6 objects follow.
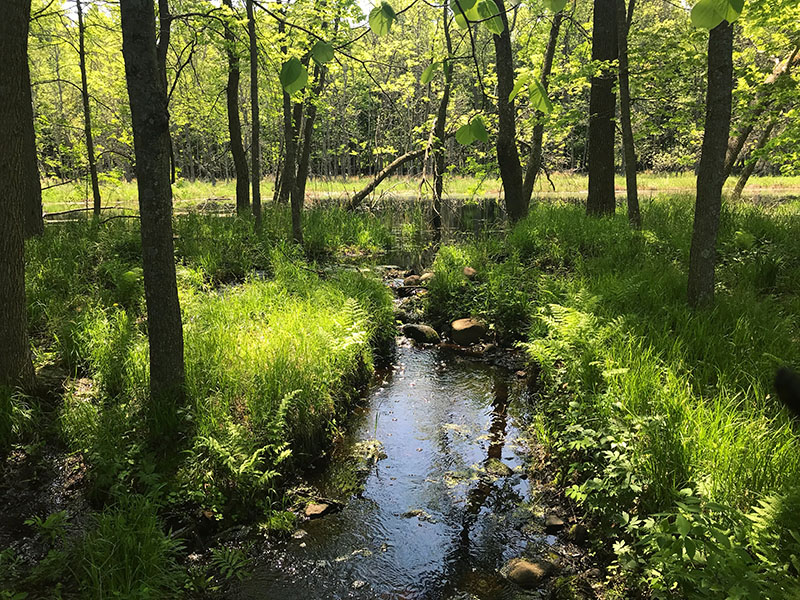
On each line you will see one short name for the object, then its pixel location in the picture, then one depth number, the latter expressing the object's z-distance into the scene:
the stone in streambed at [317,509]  3.95
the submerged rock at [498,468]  4.48
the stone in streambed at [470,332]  7.63
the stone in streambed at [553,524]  3.71
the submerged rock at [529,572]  3.23
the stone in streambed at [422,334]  7.83
